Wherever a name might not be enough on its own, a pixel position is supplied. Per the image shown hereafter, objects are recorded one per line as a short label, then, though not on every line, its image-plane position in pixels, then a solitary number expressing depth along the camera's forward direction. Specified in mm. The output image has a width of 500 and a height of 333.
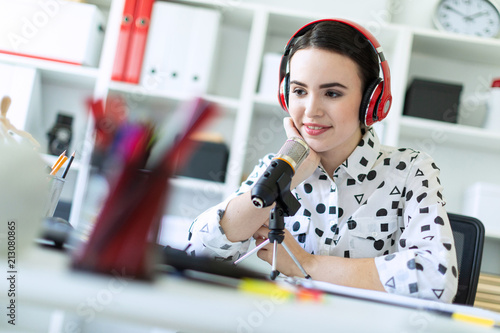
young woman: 1149
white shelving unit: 2289
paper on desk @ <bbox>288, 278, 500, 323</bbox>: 569
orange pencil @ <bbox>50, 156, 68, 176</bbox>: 1013
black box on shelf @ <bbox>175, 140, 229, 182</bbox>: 2285
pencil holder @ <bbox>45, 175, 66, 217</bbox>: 912
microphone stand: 798
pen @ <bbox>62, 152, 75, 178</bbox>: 1015
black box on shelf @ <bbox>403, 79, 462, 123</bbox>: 2295
